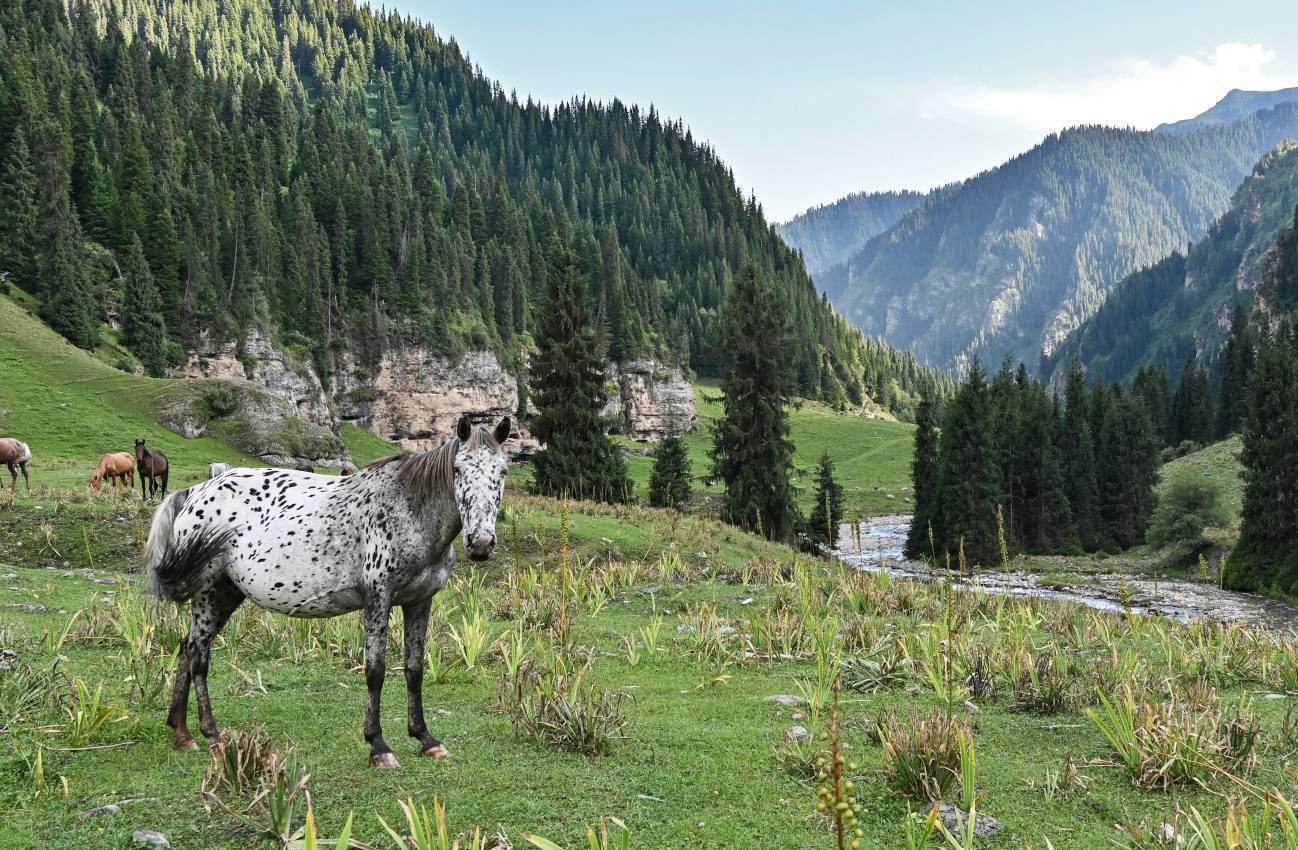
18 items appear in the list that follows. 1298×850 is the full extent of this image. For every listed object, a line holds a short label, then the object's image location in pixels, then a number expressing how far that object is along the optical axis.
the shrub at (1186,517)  53.59
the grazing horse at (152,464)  25.26
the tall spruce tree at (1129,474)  70.19
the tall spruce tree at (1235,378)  107.19
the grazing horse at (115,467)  24.85
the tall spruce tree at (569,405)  39.53
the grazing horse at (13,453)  24.52
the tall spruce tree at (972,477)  56.69
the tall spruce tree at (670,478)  47.31
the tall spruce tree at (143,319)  67.19
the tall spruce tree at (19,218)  63.19
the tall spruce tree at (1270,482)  44.28
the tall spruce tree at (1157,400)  119.00
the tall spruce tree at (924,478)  60.48
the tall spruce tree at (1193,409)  113.00
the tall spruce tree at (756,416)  41.44
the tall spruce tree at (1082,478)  69.19
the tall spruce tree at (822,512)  48.96
